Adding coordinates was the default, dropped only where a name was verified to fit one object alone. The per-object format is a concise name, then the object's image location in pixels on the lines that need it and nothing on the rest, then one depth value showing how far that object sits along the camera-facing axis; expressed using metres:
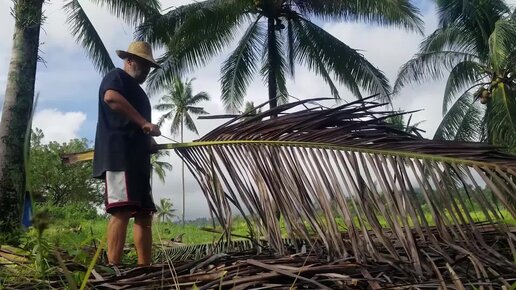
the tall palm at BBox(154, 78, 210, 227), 45.84
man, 2.87
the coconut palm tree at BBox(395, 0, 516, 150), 19.91
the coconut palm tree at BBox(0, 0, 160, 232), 8.41
